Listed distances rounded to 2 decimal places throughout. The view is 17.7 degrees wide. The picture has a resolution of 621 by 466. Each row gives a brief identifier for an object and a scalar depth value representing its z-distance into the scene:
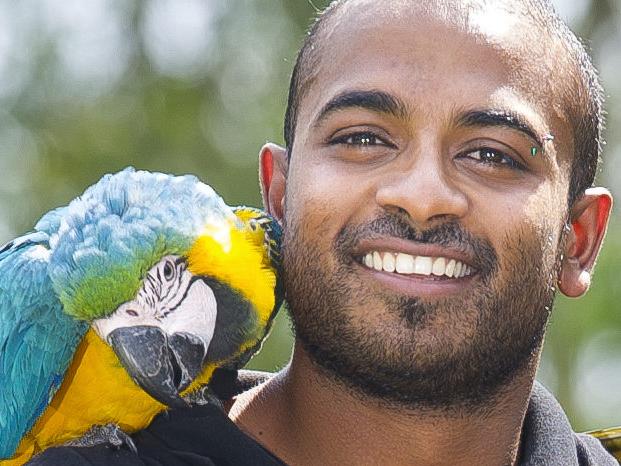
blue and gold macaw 4.78
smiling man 4.67
